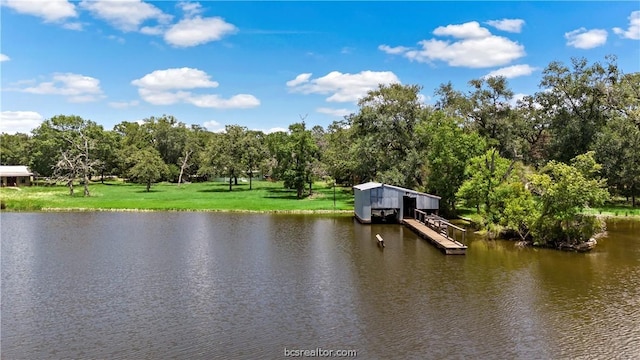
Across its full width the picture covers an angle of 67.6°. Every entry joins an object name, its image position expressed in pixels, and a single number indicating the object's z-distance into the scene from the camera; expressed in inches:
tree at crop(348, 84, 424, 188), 2253.9
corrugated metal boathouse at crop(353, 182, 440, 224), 1809.8
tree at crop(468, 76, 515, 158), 2301.9
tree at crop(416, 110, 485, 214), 1871.3
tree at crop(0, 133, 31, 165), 4114.2
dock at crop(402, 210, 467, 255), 1229.7
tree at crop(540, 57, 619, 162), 2285.9
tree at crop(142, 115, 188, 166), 4065.0
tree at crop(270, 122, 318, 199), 2584.9
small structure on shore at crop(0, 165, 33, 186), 3395.7
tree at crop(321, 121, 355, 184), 2650.1
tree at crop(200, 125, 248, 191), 3161.9
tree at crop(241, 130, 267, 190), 3225.9
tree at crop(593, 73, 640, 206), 2090.3
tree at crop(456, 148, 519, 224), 1491.1
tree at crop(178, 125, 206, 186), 3954.7
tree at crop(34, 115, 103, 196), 3398.4
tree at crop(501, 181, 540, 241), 1370.2
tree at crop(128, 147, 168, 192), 3080.7
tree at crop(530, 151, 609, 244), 1259.2
